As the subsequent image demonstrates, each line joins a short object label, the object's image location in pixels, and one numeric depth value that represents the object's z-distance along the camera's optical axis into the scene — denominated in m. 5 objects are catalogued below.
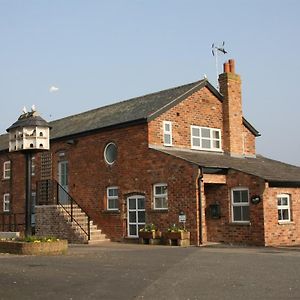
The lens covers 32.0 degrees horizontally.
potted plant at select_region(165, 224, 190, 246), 20.70
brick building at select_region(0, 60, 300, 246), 21.02
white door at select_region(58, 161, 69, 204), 27.80
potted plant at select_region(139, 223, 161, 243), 21.62
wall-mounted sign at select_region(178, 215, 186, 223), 21.23
